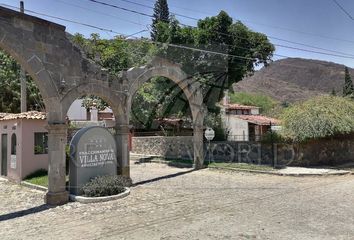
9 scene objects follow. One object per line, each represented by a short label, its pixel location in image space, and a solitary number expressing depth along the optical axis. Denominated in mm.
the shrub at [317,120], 18547
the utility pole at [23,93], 17853
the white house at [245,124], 29219
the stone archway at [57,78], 10305
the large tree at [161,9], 44447
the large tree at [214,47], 20766
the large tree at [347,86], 54516
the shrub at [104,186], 11227
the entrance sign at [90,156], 11523
